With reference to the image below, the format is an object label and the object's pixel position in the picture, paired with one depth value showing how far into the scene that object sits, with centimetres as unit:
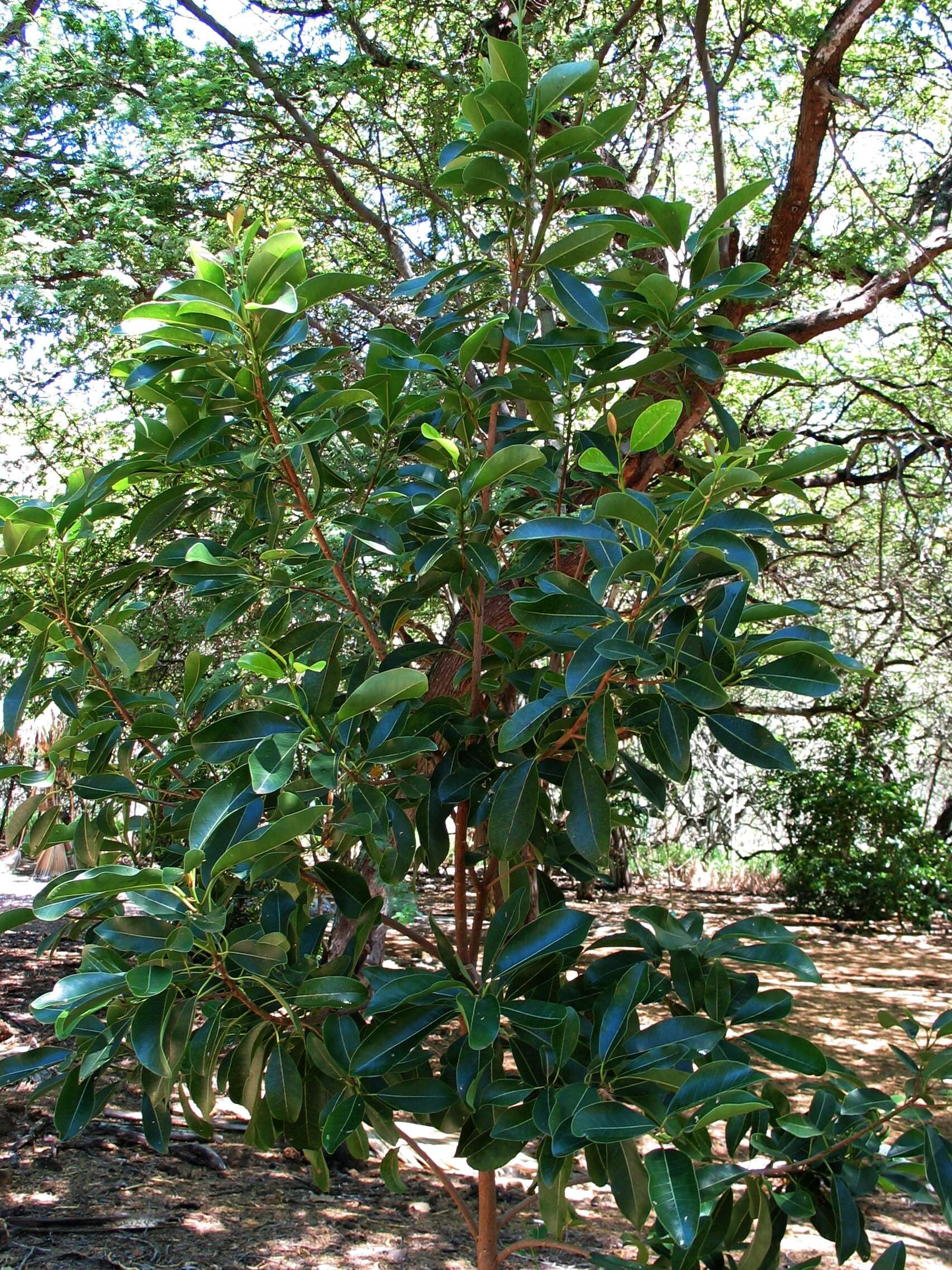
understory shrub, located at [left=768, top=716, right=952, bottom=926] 955
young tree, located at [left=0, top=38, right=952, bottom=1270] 115
